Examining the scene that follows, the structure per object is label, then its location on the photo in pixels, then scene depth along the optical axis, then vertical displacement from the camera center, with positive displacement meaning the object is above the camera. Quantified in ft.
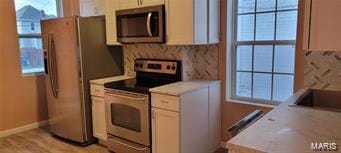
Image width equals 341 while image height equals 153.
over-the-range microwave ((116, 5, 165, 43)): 9.01 +0.98
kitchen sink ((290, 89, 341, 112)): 6.55 -1.29
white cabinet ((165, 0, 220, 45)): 8.51 +1.00
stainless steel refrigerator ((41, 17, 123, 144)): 10.31 -0.59
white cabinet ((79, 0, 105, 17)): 12.47 +2.21
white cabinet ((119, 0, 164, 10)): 9.17 +1.78
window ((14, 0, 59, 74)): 12.55 +1.18
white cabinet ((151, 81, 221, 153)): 8.11 -2.23
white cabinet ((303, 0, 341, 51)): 4.35 +0.41
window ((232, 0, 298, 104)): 8.50 -0.01
